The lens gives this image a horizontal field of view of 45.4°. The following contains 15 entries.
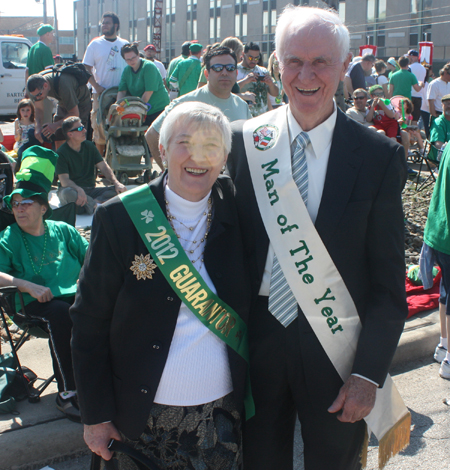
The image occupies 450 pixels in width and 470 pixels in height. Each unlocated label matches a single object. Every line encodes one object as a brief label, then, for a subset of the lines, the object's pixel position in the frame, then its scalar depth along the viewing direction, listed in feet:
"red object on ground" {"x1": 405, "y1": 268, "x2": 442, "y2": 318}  14.12
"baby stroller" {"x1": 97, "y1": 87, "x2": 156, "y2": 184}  23.67
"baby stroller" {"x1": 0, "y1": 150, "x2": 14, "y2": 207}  13.92
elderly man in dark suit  5.71
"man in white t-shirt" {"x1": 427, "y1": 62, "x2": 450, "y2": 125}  34.19
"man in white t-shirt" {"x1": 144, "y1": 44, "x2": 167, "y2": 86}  38.09
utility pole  122.21
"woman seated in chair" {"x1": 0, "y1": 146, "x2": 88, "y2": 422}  9.71
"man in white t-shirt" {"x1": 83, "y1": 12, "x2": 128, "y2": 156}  25.39
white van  48.65
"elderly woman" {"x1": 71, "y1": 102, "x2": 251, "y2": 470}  5.57
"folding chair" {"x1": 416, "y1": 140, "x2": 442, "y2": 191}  26.96
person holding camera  21.48
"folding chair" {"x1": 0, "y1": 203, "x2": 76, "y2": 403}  9.56
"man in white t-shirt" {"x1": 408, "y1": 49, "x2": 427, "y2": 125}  41.42
